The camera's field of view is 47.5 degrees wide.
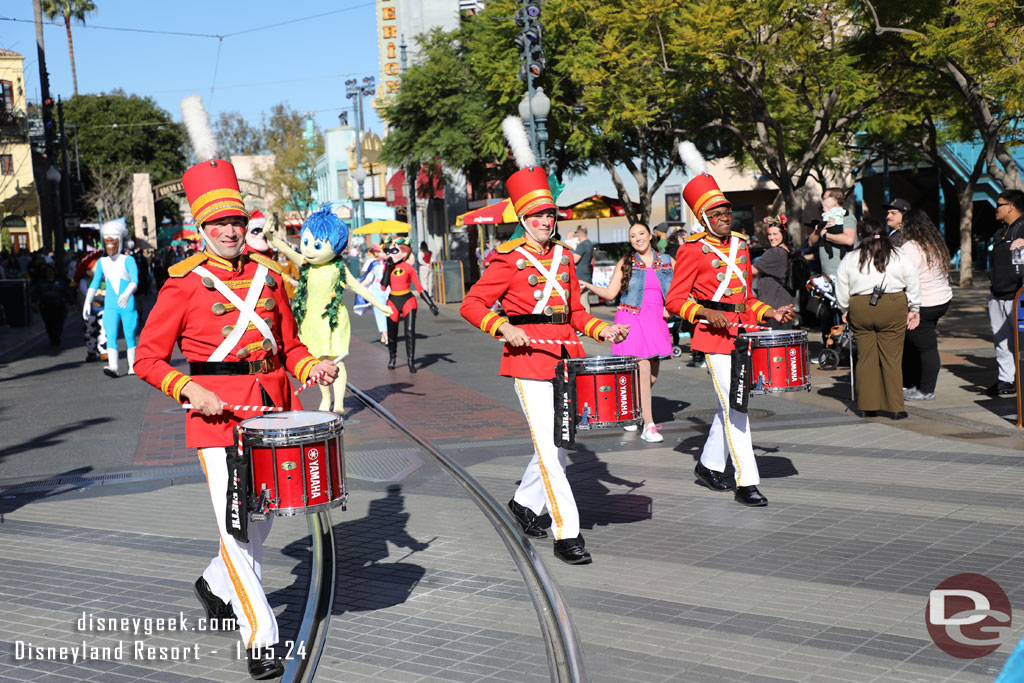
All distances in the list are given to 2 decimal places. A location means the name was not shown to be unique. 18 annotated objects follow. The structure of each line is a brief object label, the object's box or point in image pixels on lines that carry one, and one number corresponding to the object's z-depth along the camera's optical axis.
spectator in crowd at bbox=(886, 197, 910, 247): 11.78
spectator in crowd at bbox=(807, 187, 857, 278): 12.75
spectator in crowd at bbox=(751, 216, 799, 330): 14.22
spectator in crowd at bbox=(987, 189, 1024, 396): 11.31
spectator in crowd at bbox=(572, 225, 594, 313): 20.47
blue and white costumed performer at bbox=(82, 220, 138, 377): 16.66
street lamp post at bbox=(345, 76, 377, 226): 58.69
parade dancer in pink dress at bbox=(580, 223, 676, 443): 10.05
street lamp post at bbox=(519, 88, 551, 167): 21.19
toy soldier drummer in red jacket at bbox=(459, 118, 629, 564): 6.41
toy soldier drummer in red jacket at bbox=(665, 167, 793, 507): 7.55
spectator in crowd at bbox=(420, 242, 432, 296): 34.84
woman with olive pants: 10.70
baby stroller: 14.22
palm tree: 58.91
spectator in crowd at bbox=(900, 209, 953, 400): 11.69
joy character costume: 11.72
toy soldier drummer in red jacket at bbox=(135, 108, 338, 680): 4.91
